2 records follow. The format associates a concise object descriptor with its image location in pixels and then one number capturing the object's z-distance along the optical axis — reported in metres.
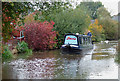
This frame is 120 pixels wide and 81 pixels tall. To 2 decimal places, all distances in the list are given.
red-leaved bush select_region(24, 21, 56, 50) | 27.77
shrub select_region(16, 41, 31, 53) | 24.63
